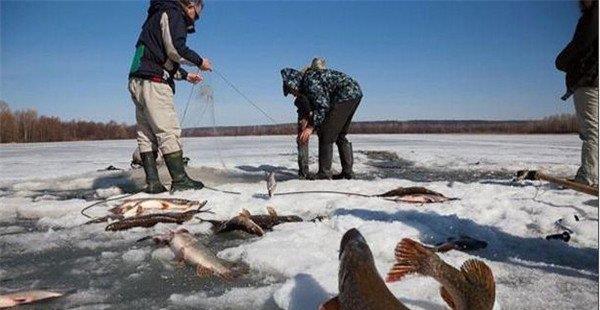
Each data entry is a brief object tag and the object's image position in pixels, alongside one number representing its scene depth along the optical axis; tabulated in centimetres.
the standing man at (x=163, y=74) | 610
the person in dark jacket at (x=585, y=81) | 571
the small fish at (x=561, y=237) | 372
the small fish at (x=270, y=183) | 552
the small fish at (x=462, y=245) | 339
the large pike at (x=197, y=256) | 305
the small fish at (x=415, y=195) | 520
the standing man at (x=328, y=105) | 780
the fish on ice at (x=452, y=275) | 182
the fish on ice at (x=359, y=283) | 170
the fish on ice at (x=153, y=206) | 508
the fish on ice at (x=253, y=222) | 408
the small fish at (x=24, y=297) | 252
